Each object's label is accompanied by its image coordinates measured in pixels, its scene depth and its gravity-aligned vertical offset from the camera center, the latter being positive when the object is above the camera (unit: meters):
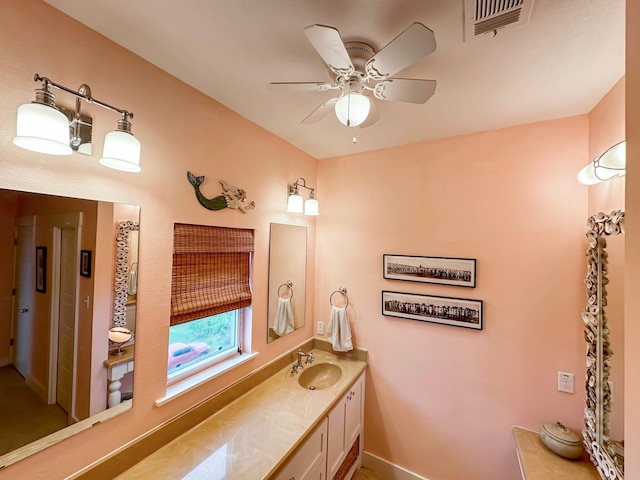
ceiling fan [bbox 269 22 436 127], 0.84 +0.67
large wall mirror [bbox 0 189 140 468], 0.91 -0.31
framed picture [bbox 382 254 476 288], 1.90 -0.18
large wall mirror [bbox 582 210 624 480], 1.19 -0.46
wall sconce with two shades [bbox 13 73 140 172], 0.77 +0.34
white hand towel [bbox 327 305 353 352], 2.26 -0.76
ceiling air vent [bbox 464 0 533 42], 0.85 +0.78
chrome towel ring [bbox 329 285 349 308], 2.37 -0.44
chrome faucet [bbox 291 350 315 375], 2.09 -0.99
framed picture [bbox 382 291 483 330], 1.87 -0.48
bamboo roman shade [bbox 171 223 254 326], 1.42 -0.19
